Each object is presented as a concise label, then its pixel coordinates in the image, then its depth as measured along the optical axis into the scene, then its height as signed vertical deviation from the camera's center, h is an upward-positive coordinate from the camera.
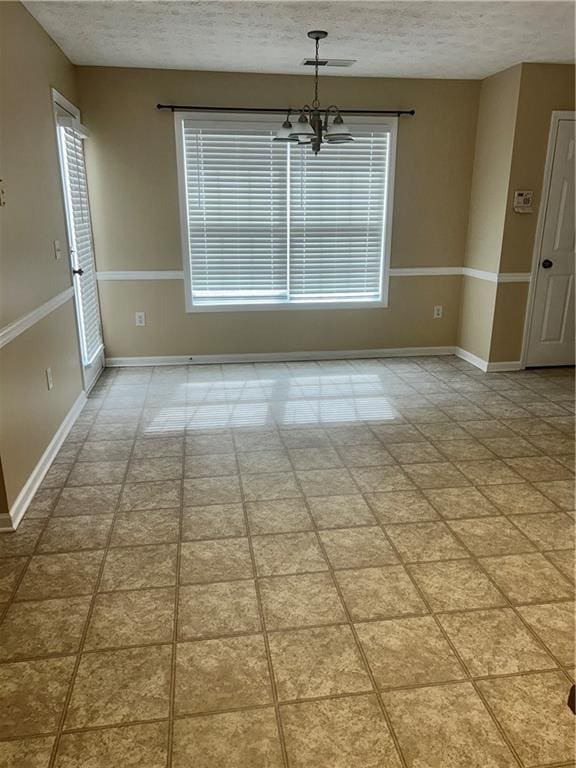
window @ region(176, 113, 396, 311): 4.64 +0.02
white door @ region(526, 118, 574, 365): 4.40 -0.44
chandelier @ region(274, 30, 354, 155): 3.28 +0.52
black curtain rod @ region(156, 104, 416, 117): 4.42 +0.87
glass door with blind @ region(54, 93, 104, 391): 3.77 -0.12
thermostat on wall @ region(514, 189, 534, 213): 4.41 +0.13
